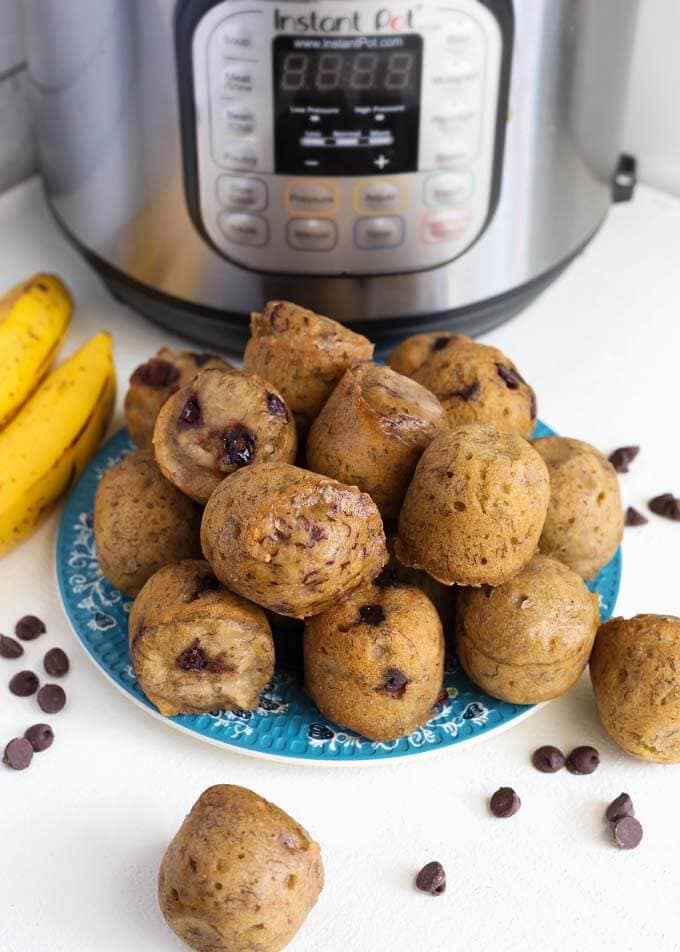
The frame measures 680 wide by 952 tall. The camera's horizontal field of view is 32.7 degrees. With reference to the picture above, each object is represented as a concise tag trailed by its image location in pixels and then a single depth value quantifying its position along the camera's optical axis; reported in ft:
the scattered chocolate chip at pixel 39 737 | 2.70
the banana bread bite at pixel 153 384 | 3.21
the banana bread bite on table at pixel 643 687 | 2.57
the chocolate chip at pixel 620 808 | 2.54
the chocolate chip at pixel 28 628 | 3.00
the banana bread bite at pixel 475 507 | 2.54
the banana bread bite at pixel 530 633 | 2.59
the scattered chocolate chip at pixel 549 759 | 2.67
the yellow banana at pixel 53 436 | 3.18
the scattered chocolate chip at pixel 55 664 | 2.89
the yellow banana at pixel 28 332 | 3.47
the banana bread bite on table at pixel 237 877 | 2.19
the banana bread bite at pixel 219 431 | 2.71
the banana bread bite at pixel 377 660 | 2.54
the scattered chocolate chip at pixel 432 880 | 2.40
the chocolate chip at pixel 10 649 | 2.94
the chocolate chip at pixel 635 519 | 3.35
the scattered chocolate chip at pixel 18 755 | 2.65
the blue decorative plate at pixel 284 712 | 2.60
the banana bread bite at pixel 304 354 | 2.91
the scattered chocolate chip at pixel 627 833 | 2.50
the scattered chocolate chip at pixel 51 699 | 2.79
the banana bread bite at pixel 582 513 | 2.85
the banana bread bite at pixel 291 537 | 2.43
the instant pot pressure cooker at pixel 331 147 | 3.12
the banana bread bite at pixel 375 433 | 2.69
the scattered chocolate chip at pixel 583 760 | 2.66
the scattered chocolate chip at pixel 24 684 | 2.85
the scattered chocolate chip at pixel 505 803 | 2.56
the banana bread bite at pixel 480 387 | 2.92
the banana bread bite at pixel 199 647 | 2.56
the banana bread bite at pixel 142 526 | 2.86
